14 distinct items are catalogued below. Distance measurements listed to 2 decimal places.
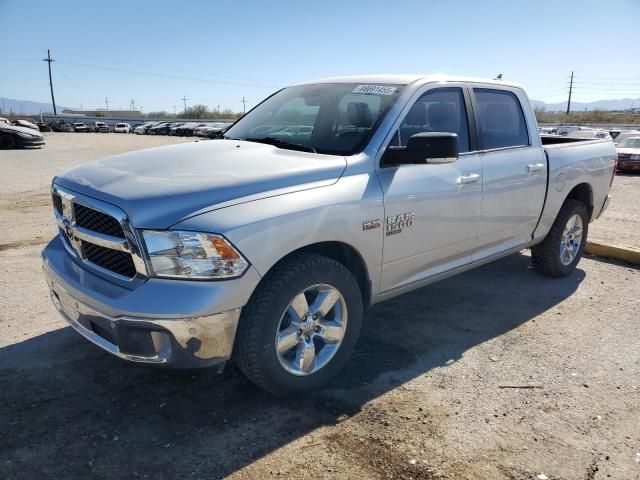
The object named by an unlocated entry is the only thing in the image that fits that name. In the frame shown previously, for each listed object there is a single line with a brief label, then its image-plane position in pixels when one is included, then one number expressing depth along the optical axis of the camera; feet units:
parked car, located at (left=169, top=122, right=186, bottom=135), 178.41
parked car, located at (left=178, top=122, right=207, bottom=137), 176.67
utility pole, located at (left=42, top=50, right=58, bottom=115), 292.53
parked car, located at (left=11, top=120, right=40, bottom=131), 105.05
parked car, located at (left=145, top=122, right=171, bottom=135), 190.60
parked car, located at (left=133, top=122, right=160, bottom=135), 197.29
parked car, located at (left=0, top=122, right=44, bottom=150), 72.90
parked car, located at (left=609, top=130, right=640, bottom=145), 60.68
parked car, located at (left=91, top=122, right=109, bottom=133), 203.72
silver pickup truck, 8.30
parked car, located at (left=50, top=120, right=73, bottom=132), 186.91
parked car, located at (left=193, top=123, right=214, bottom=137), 168.77
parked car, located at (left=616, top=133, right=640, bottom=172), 53.52
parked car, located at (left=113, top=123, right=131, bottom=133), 208.54
